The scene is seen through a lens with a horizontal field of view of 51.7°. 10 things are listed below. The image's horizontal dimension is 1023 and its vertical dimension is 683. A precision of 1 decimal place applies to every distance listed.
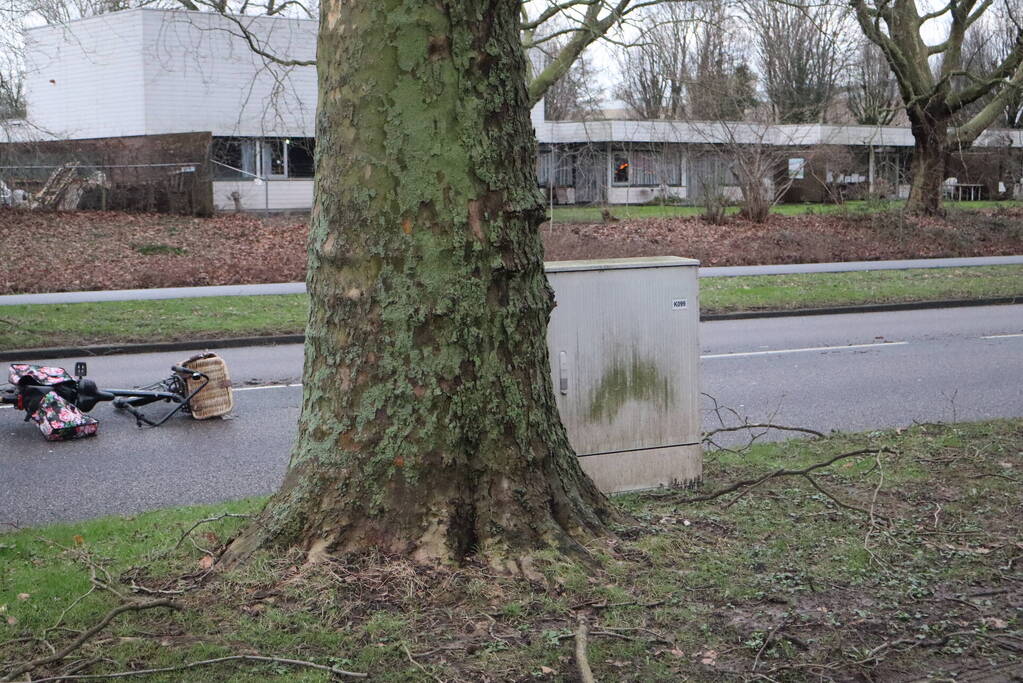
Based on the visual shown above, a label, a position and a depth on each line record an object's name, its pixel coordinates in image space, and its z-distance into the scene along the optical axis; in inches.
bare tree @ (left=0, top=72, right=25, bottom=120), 875.2
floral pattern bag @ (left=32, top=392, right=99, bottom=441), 322.3
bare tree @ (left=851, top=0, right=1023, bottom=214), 1016.9
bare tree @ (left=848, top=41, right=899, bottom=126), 2044.8
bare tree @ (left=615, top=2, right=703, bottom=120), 971.9
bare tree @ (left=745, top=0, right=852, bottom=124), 1720.0
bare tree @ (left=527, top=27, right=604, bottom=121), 1994.3
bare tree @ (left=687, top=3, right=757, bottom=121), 1200.8
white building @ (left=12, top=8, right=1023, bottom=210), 1290.6
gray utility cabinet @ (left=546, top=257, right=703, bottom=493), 212.5
